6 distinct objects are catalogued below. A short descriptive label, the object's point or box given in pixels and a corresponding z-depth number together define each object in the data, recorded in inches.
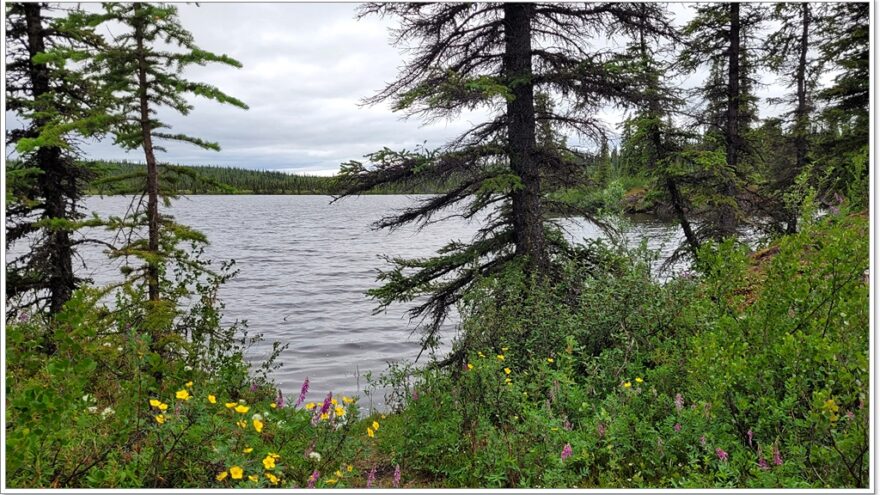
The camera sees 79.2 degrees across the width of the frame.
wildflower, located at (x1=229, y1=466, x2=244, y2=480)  136.3
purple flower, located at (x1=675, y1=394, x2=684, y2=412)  177.8
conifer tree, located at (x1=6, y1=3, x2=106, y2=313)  327.0
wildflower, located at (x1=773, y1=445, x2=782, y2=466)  142.9
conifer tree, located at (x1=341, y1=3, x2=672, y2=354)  329.7
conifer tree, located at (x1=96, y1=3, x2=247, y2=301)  228.2
